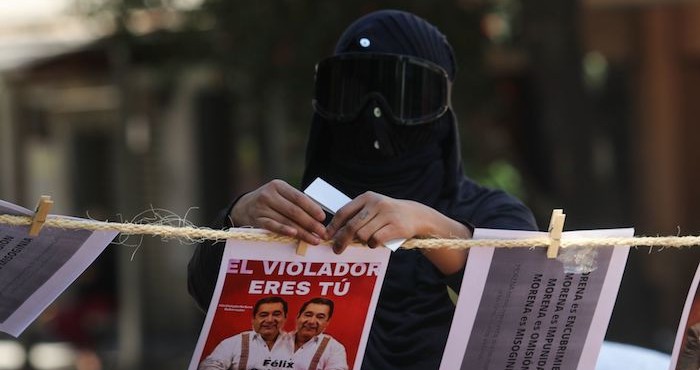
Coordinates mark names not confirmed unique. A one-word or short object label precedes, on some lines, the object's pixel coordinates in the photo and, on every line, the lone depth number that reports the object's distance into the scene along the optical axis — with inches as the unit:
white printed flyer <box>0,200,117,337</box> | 151.1
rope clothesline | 150.4
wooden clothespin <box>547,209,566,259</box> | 154.8
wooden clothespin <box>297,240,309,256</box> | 153.2
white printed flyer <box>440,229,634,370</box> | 155.7
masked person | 164.8
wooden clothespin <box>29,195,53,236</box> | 149.6
